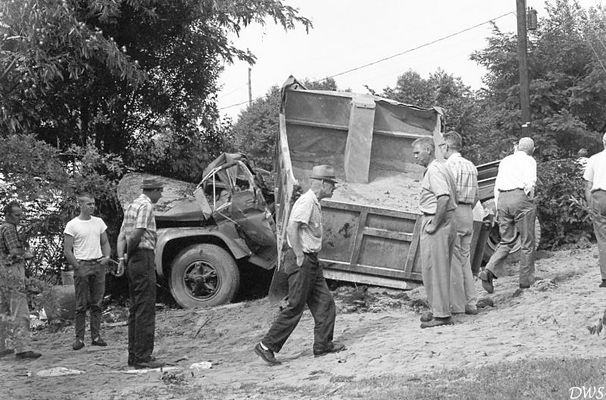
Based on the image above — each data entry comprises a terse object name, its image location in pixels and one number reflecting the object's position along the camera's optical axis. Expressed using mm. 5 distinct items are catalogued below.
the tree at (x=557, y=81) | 25812
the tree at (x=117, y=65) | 12211
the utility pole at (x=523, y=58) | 17016
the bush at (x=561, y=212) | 12781
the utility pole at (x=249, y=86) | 50216
